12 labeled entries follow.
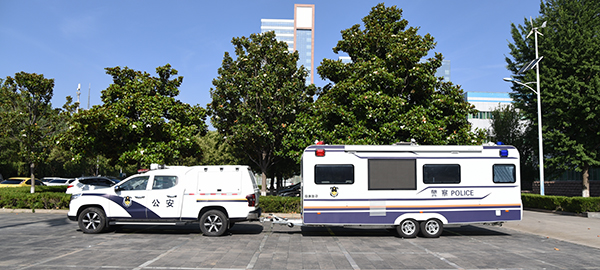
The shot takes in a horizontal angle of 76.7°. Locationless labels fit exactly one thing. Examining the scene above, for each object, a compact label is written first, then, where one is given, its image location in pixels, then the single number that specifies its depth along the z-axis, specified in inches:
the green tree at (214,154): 1572.1
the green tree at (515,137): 1439.5
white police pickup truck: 455.2
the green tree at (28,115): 789.2
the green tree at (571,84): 882.8
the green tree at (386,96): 692.7
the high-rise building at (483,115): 2293.3
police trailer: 446.9
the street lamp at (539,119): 831.3
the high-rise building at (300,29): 6599.4
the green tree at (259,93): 900.6
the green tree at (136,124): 727.7
